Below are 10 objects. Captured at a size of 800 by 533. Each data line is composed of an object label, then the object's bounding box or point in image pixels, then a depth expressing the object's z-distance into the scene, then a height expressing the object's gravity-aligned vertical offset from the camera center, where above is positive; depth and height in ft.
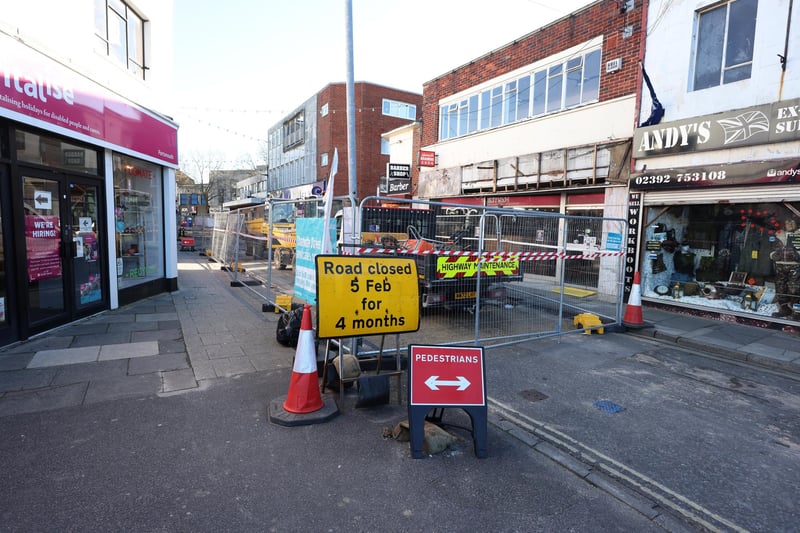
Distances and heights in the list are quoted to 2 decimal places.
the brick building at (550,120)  34.60 +10.85
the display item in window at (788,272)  26.04 -2.02
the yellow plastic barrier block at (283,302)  26.78 -4.72
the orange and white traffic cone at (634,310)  26.86 -4.63
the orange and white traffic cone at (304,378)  13.64 -4.76
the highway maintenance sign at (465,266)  21.39 -1.80
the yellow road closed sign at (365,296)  13.79 -2.23
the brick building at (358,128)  112.16 +26.84
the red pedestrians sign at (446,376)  12.01 -4.13
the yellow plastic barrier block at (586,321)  25.81 -5.22
